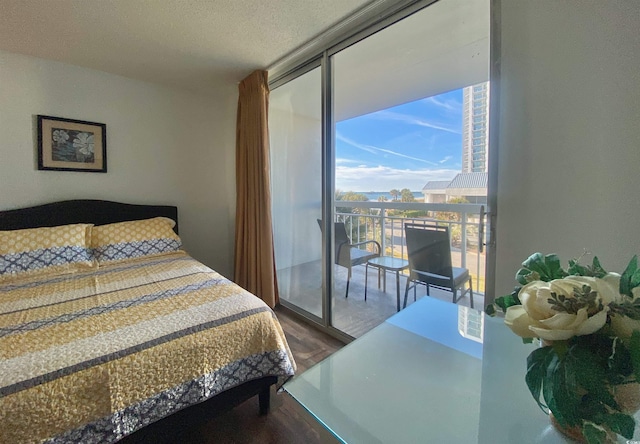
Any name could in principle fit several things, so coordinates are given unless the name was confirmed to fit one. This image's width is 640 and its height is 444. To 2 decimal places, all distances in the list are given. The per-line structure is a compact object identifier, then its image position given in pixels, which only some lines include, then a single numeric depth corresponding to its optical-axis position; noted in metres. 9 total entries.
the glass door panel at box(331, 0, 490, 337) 1.65
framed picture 2.29
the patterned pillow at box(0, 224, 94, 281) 1.86
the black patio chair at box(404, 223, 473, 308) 1.89
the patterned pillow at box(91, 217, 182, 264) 2.21
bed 0.89
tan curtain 2.58
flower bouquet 0.45
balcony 1.98
